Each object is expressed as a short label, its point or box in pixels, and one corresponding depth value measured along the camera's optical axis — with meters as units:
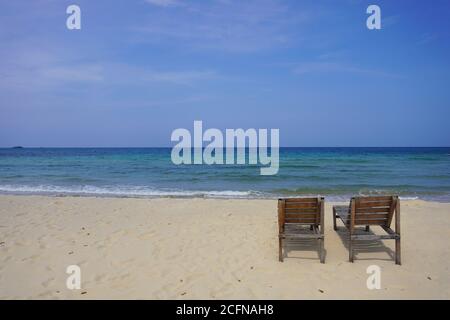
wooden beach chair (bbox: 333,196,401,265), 5.41
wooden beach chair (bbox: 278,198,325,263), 5.56
